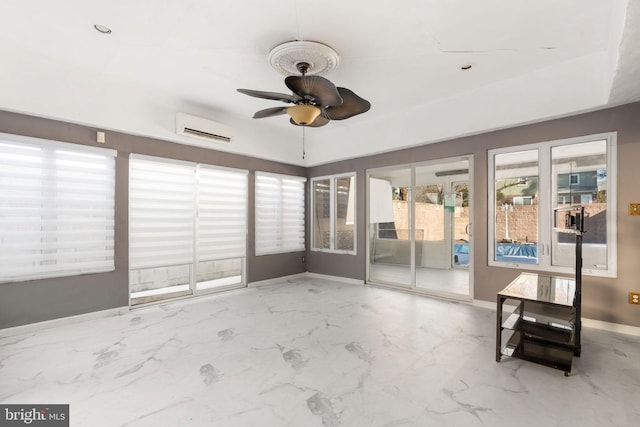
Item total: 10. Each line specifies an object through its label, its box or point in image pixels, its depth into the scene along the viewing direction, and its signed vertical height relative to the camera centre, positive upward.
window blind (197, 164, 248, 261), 5.05 +0.02
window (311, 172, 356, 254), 6.20 +0.03
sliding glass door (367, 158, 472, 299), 5.08 -0.22
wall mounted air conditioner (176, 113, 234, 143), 4.48 +1.36
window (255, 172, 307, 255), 5.90 +0.02
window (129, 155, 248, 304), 4.36 -0.16
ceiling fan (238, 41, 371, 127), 2.74 +1.18
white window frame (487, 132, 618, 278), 3.41 +0.11
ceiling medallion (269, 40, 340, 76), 2.91 +1.62
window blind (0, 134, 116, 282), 3.36 +0.06
